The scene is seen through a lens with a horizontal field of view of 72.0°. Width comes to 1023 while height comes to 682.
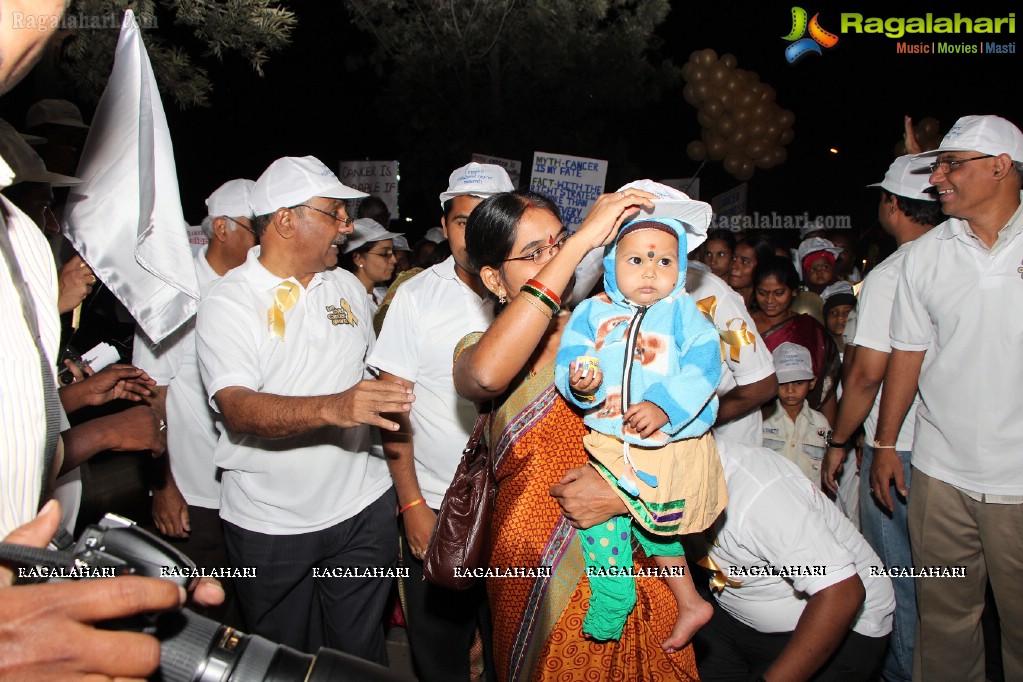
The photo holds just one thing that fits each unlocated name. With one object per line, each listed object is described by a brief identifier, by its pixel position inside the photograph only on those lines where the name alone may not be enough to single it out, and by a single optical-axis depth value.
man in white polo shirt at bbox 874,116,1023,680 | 3.07
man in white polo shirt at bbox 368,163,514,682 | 3.13
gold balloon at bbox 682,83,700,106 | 10.22
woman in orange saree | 1.98
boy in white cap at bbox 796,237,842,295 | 6.91
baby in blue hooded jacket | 1.92
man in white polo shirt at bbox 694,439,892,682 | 2.36
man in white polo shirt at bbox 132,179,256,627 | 3.56
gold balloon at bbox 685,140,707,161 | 11.37
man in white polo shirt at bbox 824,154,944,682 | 3.62
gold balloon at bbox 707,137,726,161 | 10.34
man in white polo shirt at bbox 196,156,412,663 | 3.00
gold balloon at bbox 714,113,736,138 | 10.22
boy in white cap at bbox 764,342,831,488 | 4.33
